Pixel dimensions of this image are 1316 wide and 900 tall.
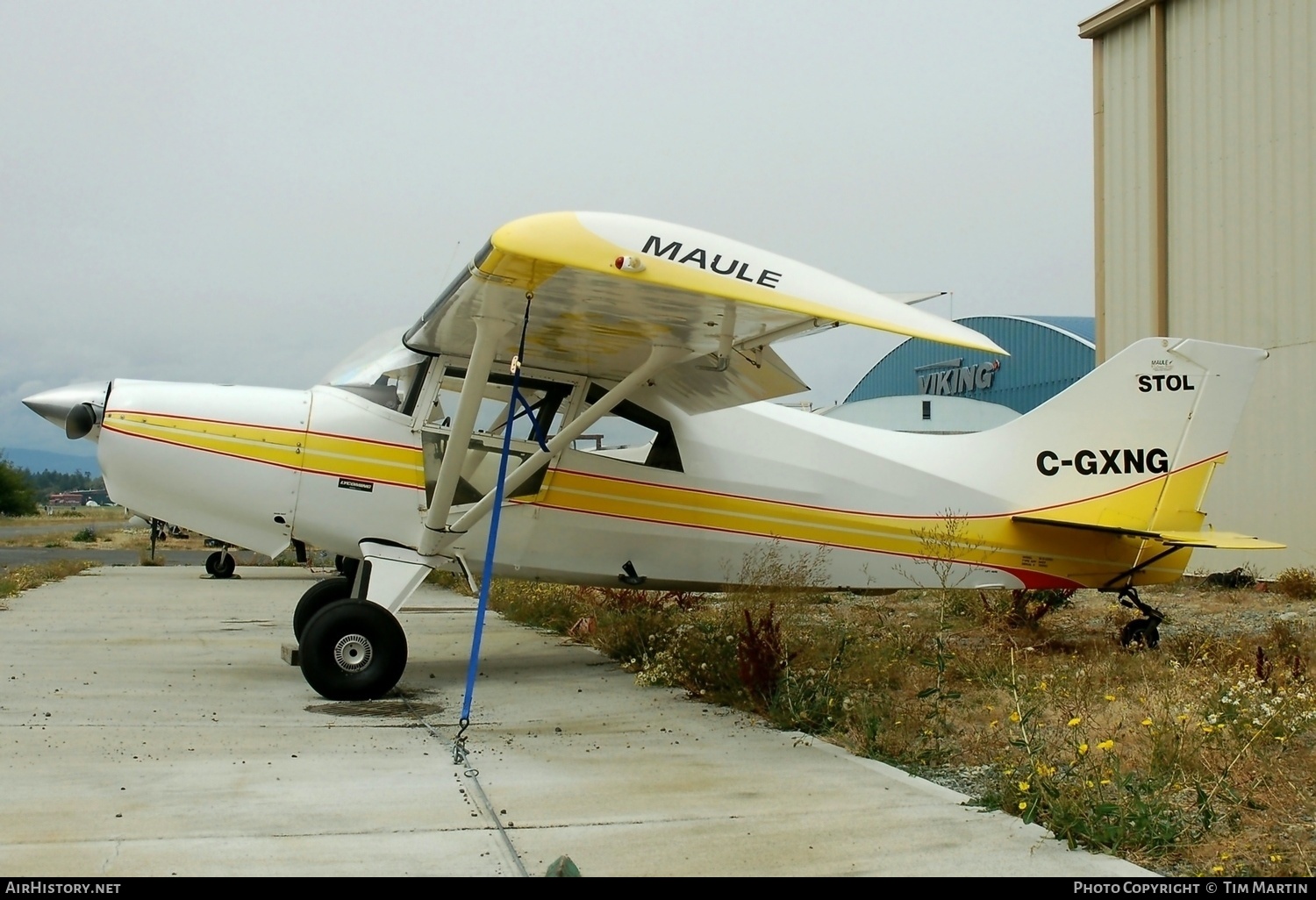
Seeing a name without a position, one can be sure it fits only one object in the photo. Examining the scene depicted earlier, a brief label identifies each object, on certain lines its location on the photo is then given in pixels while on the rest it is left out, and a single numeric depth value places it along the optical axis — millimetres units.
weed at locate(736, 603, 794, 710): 6723
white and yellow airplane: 7070
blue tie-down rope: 5508
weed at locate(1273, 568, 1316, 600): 13234
